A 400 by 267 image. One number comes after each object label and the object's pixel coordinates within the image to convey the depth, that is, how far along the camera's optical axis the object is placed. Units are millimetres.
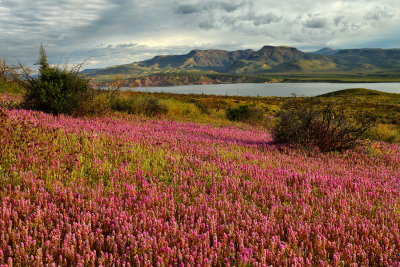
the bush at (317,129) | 7918
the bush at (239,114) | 23283
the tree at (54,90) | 10352
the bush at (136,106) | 15992
